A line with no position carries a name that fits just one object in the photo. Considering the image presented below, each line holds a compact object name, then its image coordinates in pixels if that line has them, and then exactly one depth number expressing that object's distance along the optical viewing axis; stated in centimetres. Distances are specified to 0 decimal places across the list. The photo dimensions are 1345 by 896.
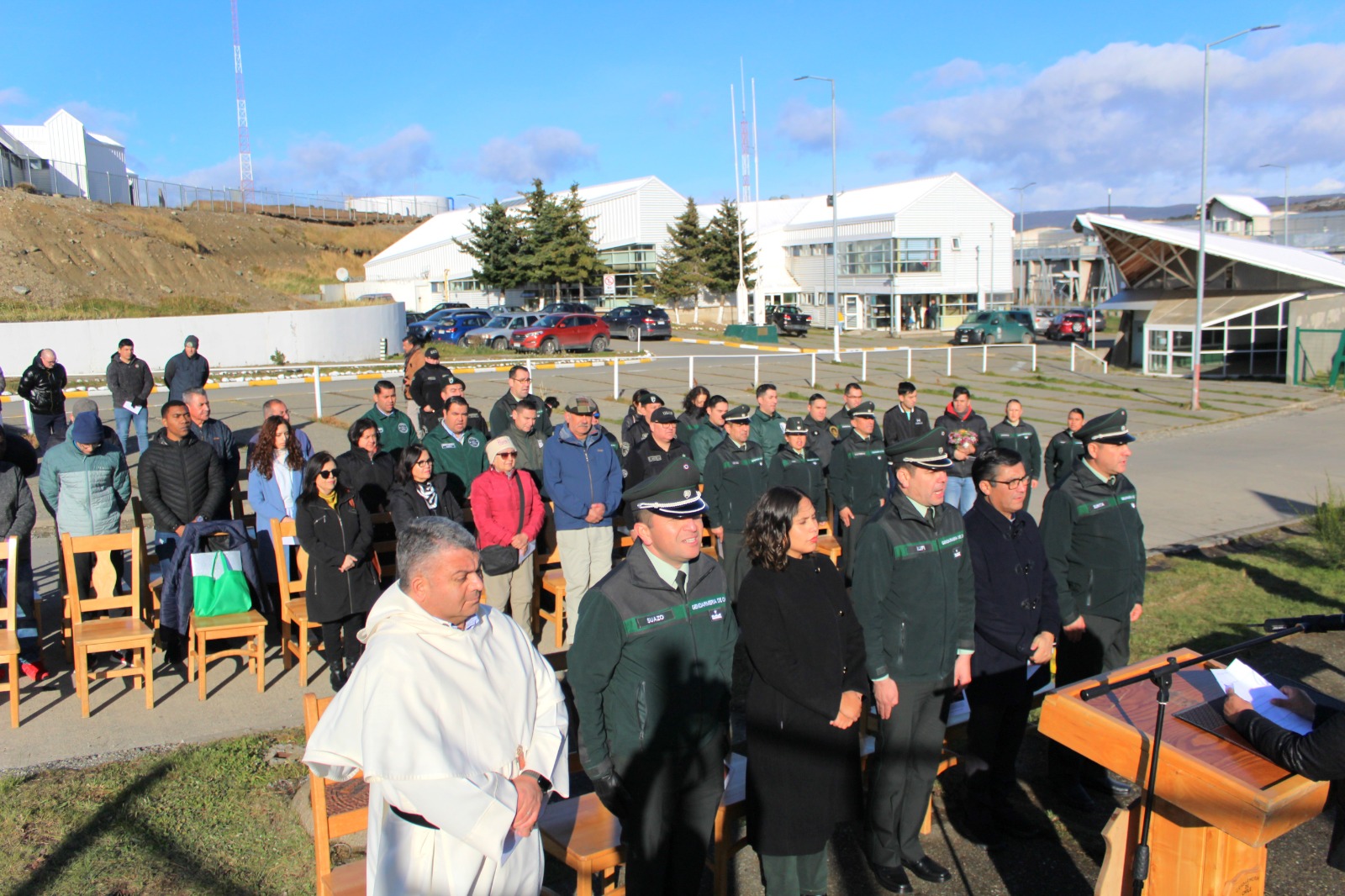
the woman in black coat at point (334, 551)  628
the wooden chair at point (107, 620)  605
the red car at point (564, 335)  3434
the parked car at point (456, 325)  3816
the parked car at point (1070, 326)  4547
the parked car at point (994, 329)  4441
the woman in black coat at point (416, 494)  674
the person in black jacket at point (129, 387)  1368
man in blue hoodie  709
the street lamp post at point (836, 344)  3312
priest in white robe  264
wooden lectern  292
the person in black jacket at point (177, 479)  705
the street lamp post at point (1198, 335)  2481
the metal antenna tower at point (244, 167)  7550
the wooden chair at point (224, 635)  628
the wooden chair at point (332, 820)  360
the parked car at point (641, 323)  4200
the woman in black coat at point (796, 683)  365
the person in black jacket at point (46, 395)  1270
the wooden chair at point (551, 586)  749
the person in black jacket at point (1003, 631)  465
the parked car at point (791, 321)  4659
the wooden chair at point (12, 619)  574
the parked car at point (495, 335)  3581
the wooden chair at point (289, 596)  675
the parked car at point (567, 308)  4434
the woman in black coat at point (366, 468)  741
